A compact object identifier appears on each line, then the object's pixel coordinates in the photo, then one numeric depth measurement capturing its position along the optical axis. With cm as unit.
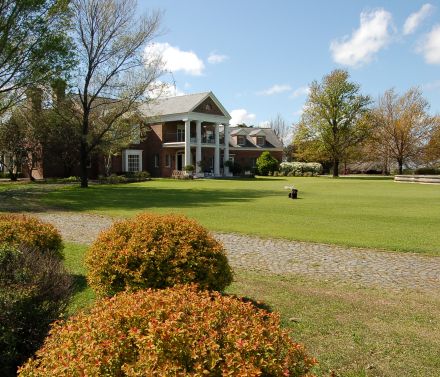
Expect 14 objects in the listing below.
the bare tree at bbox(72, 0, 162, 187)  3167
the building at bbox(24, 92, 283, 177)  5425
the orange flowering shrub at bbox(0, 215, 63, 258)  682
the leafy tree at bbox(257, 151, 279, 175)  6369
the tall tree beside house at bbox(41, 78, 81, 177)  3235
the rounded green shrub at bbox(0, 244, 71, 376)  368
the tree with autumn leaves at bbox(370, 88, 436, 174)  6838
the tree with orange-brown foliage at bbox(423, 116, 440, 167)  6681
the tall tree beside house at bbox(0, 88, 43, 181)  4066
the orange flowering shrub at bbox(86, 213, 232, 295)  552
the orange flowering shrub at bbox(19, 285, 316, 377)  230
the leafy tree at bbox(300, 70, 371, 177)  6700
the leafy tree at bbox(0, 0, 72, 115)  2397
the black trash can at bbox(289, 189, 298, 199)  2578
